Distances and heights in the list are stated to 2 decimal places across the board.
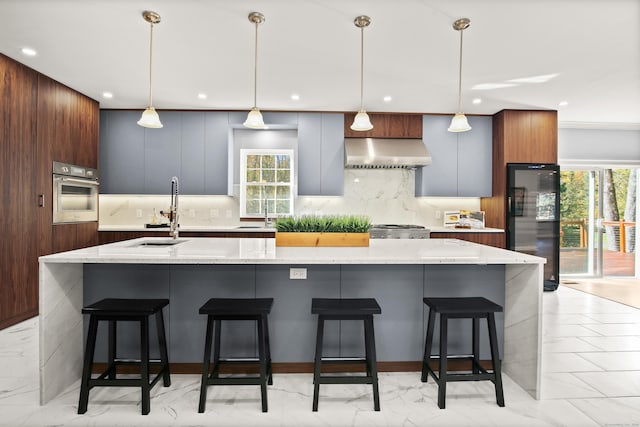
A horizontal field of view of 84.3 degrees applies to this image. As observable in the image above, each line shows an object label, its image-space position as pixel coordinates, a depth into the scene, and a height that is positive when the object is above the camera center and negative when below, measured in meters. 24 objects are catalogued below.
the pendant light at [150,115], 2.55 +0.70
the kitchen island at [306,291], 2.26 -0.53
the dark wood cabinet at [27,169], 3.29 +0.40
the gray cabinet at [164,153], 4.82 +0.79
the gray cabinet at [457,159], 5.00 +0.79
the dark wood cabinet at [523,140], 4.79 +1.03
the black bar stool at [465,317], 2.01 -0.67
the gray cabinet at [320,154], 4.88 +0.82
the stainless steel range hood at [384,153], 4.69 +0.82
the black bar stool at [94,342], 1.93 -0.74
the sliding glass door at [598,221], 5.73 -0.08
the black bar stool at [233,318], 1.97 -0.68
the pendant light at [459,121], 2.63 +0.75
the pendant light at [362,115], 2.60 +0.78
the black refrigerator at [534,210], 4.77 +0.08
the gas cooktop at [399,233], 4.52 -0.25
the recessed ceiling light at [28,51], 3.13 +1.42
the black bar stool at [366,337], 1.94 -0.70
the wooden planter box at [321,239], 2.50 -0.19
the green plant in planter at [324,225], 2.53 -0.09
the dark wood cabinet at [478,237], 4.71 -0.29
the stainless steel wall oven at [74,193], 3.95 +0.20
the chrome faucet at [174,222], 2.70 -0.09
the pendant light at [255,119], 2.71 +0.71
